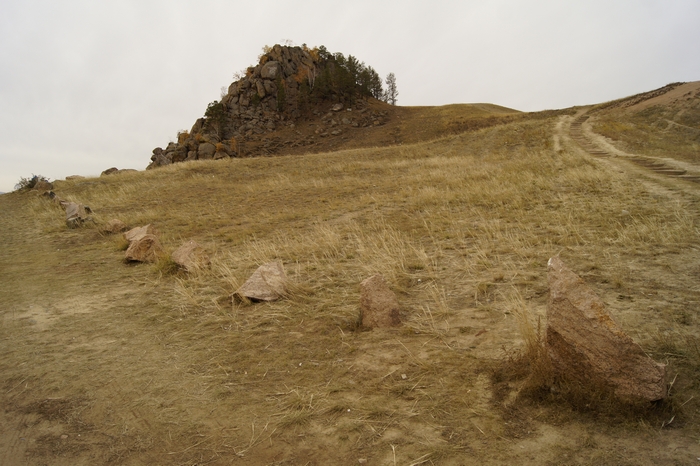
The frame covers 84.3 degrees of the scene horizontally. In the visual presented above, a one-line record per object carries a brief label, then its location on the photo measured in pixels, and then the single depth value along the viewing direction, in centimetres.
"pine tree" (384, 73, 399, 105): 7350
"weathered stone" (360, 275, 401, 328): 388
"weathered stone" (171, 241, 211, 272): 621
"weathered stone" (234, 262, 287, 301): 486
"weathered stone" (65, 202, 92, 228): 1118
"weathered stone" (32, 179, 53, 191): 2049
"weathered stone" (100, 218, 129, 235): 1018
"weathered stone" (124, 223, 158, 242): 771
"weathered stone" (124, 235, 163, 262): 722
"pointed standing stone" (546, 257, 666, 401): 228
